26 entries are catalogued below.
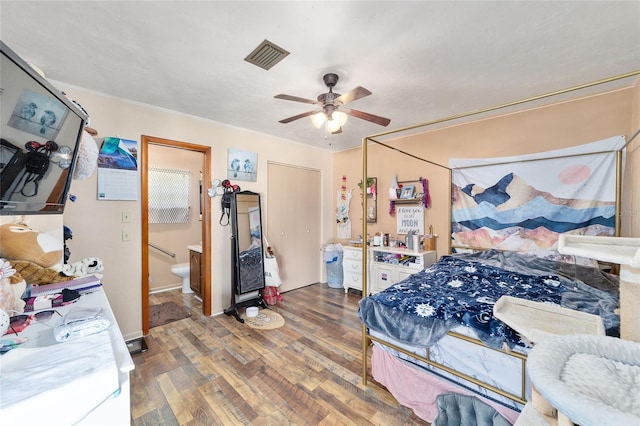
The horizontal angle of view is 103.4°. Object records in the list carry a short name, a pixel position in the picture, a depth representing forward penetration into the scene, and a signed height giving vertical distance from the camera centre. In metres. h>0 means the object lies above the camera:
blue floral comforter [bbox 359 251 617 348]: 1.43 -0.59
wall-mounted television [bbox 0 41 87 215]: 0.82 +0.29
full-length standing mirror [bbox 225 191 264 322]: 3.09 -0.50
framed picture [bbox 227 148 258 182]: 3.26 +0.62
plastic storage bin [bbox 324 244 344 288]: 4.16 -0.89
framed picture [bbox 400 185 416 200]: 3.58 +0.29
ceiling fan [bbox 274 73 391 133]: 1.96 +0.81
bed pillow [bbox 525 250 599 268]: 2.24 -0.44
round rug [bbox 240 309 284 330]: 2.78 -1.26
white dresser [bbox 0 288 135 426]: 0.58 -0.44
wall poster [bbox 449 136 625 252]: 2.31 +0.15
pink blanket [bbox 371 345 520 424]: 1.49 -1.09
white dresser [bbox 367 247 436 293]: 3.21 -0.68
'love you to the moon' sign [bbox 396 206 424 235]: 3.54 -0.11
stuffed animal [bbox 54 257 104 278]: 1.62 -0.38
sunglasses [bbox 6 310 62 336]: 1.00 -0.46
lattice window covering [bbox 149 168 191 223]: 3.98 +0.27
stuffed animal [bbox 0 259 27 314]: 1.03 -0.35
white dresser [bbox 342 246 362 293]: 3.83 -0.86
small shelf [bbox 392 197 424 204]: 3.52 +0.17
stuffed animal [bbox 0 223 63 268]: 1.37 -0.19
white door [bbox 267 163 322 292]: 3.81 -0.17
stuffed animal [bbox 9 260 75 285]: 1.40 -0.36
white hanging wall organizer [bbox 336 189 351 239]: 4.41 -0.04
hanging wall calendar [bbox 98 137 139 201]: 2.38 +0.41
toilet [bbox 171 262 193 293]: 3.77 -0.91
